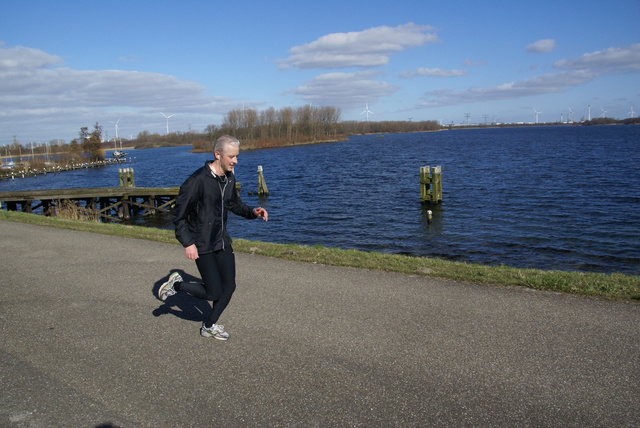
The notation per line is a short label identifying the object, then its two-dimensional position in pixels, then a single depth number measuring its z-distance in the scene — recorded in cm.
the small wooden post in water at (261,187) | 3438
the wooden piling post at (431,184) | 2531
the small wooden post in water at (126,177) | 3569
